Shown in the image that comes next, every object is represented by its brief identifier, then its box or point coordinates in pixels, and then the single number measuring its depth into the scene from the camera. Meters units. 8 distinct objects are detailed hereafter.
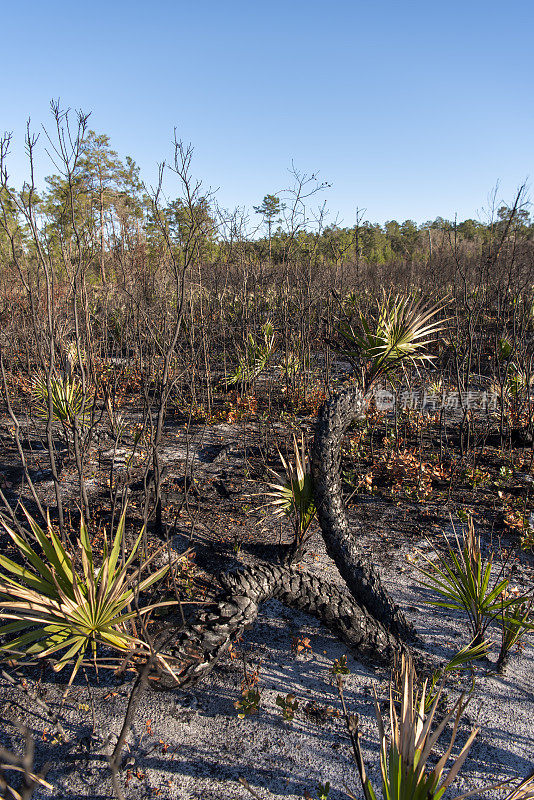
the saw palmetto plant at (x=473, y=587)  2.70
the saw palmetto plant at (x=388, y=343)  4.03
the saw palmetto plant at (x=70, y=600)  2.15
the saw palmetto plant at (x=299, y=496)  3.45
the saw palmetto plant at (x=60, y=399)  4.91
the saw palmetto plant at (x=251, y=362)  7.71
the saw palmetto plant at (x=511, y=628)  2.61
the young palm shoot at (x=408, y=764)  1.43
